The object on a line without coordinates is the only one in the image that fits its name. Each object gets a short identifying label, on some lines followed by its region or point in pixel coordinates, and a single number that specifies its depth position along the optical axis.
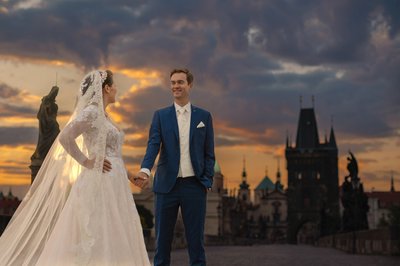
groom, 7.60
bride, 6.95
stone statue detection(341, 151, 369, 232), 31.67
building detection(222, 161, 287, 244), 170.62
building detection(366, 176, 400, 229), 140.12
